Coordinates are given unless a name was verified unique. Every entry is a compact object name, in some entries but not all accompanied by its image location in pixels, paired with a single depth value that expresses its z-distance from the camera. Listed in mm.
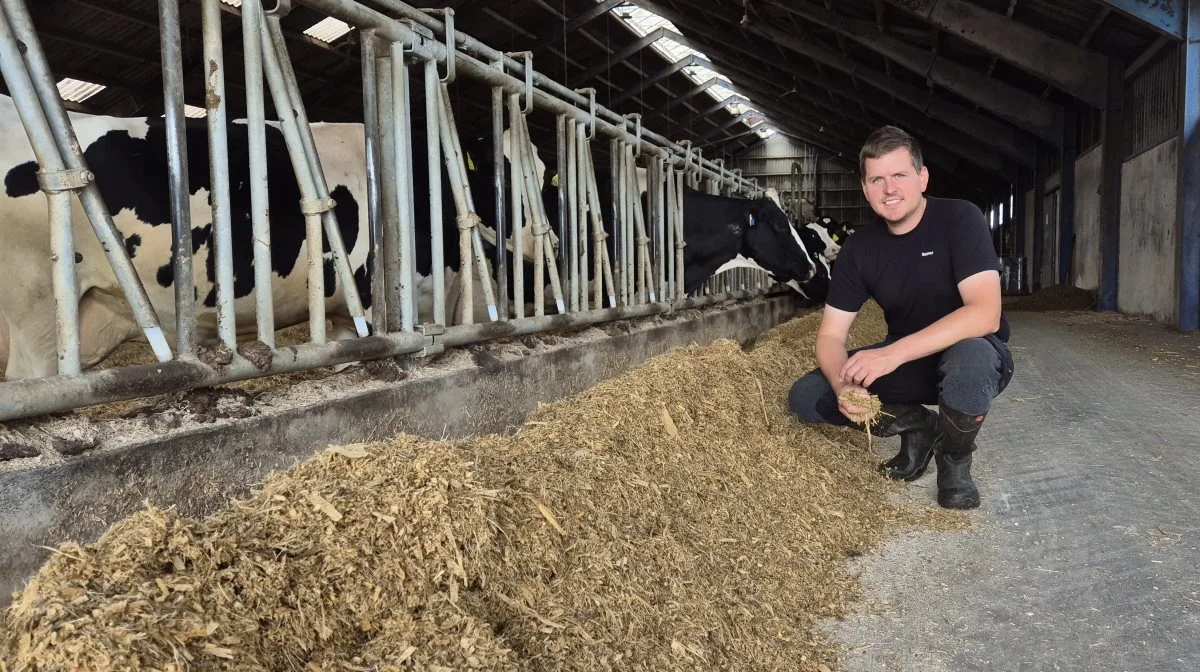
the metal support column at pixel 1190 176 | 9641
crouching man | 3176
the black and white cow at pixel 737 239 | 8039
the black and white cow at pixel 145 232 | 2760
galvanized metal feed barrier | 1872
